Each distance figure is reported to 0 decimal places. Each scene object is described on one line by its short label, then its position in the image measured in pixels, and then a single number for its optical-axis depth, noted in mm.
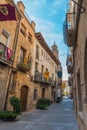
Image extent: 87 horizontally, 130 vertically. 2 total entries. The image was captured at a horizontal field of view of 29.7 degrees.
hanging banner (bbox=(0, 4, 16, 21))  6910
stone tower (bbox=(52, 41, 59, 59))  43431
